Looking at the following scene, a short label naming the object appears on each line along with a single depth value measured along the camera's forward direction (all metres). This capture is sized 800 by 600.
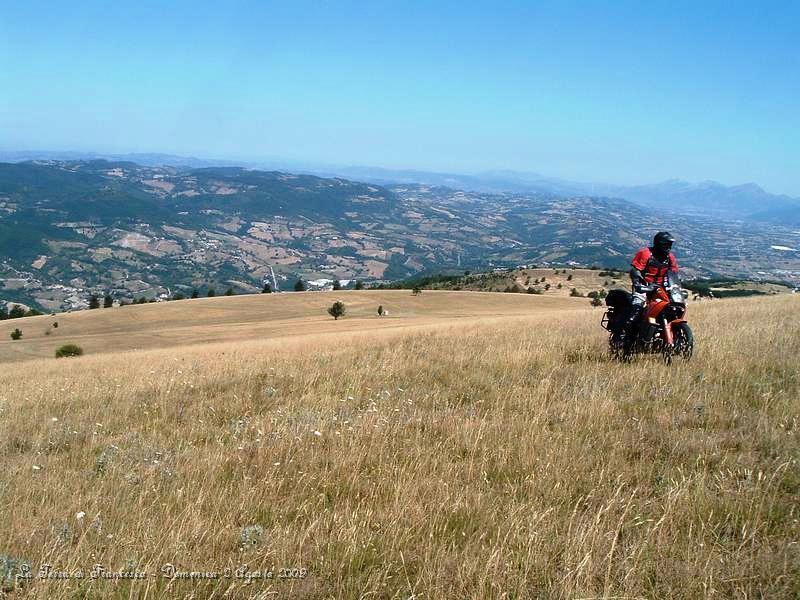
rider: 8.35
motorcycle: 8.03
